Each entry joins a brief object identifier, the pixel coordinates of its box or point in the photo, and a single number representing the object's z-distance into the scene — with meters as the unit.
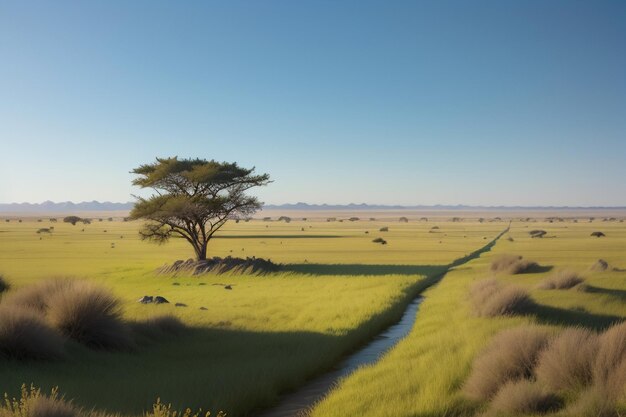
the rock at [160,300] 24.52
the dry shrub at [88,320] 14.88
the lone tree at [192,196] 44.16
